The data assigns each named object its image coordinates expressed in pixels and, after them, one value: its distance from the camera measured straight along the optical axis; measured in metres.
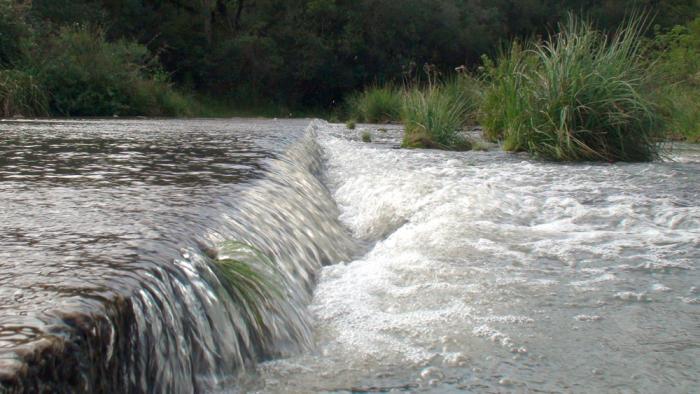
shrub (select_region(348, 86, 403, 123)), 16.92
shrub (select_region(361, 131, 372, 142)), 9.73
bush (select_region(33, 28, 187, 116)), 15.23
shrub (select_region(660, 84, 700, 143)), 10.61
